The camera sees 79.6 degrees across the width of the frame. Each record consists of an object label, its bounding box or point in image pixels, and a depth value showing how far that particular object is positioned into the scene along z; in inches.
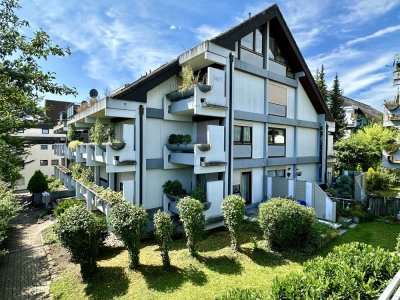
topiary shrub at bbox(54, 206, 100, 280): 324.2
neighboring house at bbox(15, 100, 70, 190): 1370.6
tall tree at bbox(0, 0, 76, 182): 232.7
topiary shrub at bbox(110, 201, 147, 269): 336.8
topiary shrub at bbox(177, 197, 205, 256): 373.4
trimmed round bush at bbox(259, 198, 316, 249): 382.6
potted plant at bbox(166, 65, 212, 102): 468.8
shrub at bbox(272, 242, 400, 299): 183.2
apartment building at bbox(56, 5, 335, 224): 482.3
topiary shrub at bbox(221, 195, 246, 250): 386.3
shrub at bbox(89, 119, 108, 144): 552.7
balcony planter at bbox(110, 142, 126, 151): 456.6
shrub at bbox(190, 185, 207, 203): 482.6
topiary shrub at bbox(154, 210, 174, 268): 346.3
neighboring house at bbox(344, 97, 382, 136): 1692.9
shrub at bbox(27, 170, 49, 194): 891.4
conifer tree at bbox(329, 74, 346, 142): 1401.3
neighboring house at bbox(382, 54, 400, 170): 568.4
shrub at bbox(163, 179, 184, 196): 528.7
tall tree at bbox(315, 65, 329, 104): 1446.9
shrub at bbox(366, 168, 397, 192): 832.9
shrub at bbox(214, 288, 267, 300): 187.0
